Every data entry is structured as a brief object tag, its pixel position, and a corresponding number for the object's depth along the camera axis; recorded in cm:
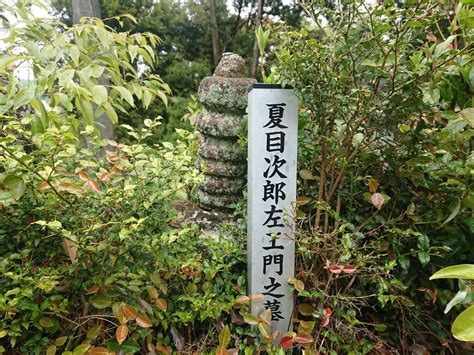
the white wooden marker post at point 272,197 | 112
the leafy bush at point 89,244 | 95
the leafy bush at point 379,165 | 105
